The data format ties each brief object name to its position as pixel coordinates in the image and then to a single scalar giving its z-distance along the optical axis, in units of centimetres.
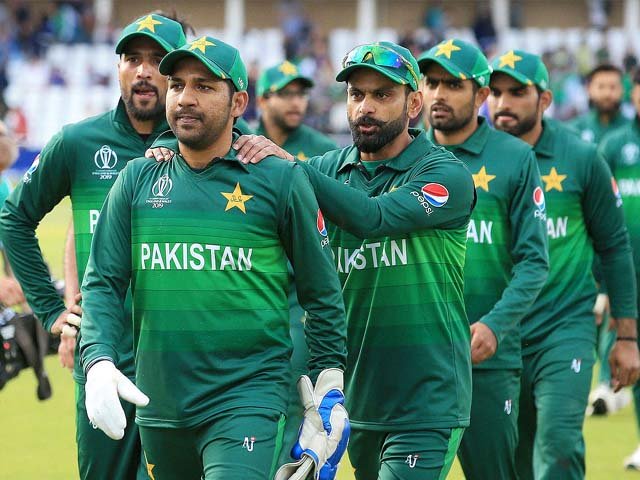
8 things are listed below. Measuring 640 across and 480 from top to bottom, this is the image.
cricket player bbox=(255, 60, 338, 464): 2072
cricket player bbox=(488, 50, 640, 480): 1503
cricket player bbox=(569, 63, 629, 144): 2630
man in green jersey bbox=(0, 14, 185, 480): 1270
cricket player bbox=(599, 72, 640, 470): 2050
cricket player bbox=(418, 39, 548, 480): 1330
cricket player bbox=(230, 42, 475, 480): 1146
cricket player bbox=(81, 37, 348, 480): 1011
